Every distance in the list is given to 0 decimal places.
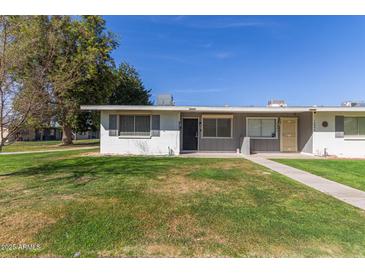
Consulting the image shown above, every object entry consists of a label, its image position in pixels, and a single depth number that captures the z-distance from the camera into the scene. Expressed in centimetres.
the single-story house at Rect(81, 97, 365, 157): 1287
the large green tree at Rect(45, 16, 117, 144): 1808
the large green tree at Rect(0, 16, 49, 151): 612
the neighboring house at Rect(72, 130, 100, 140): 4587
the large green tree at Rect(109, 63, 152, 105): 2823
